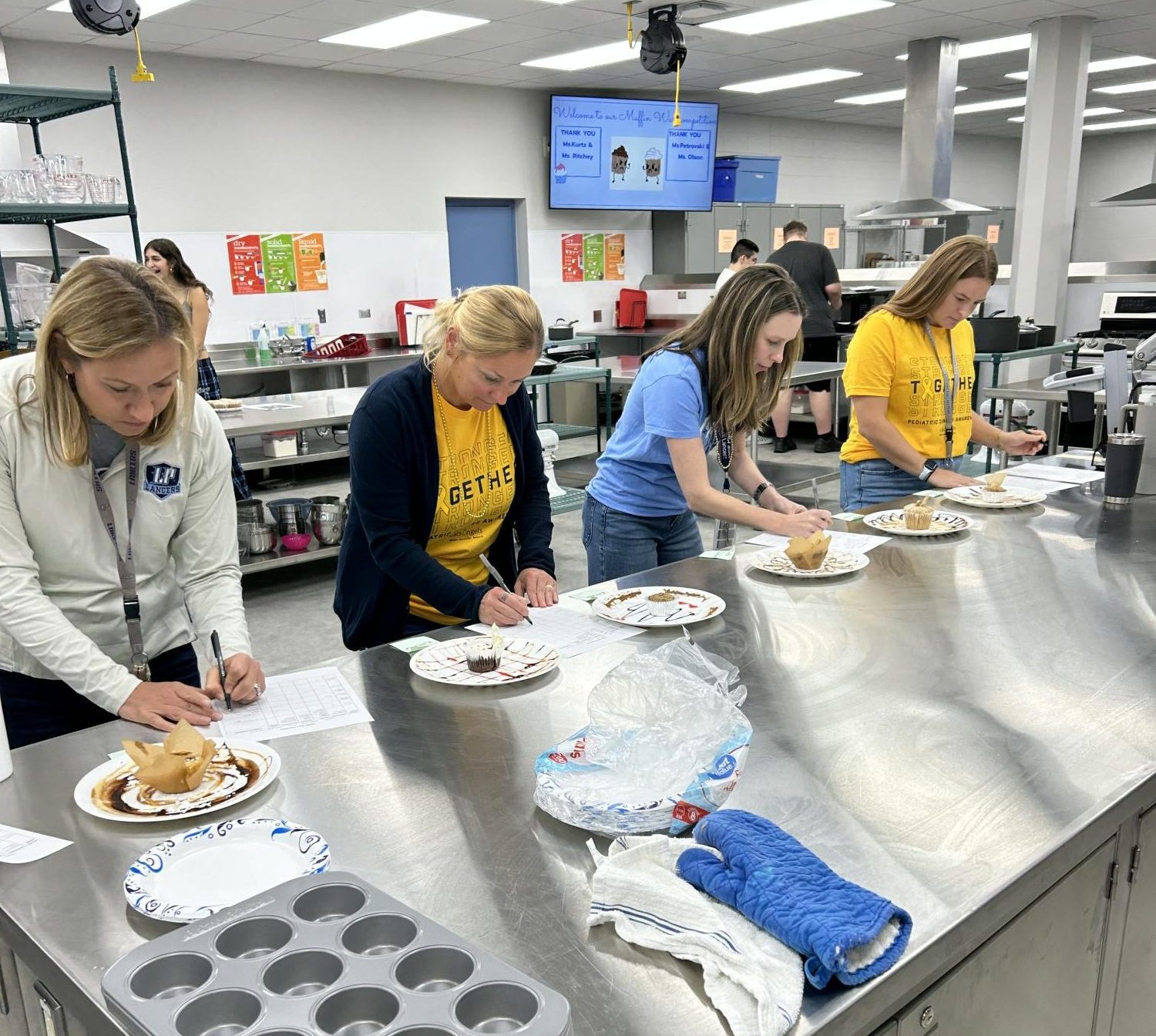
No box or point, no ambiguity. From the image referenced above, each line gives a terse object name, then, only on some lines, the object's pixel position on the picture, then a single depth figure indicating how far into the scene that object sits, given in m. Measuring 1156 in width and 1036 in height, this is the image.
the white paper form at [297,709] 1.48
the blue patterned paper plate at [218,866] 1.04
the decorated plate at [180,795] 1.22
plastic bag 1.15
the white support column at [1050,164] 6.86
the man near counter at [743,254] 7.73
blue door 8.77
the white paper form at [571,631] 1.79
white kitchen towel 0.88
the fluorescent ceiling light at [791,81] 8.57
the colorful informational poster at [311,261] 7.70
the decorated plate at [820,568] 2.14
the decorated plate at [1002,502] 2.71
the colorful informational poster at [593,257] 9.48
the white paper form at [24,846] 1.16
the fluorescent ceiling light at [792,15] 6.41
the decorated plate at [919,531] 2.44
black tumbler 2.70
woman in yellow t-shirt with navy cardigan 1.90
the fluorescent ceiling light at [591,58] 7.38
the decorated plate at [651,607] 1.87
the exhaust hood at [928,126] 7.17
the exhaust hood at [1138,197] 6.86
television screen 8.71
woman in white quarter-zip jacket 1.51
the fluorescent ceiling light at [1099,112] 11.04
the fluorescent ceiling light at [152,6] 5.56
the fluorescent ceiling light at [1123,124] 12.00
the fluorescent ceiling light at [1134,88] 9.52
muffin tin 0.82
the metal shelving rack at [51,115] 3.90
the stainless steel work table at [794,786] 1.00
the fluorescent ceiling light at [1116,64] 8.34
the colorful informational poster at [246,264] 7.36
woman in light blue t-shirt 2.33
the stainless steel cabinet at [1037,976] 1.12
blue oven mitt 0.92
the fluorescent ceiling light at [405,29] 6.30
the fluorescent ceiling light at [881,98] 9.66
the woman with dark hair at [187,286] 4.78
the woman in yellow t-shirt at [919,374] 2.79
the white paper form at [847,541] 2.36
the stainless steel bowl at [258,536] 4.73
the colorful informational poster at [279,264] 7.53
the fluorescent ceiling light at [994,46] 7.47
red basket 7.44
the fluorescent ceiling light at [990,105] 10.28
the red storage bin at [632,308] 9.52
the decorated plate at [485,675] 1.61
